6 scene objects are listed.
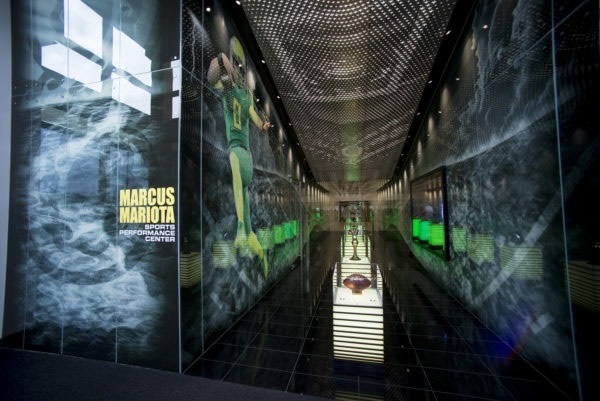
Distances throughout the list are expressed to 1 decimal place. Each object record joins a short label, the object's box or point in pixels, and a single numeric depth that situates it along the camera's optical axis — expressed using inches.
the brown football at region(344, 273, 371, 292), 139.3
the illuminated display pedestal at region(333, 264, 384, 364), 98.1
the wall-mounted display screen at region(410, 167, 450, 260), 172.9
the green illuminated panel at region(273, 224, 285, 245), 202.2
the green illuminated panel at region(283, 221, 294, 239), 234.9
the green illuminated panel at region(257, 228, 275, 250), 166.4
